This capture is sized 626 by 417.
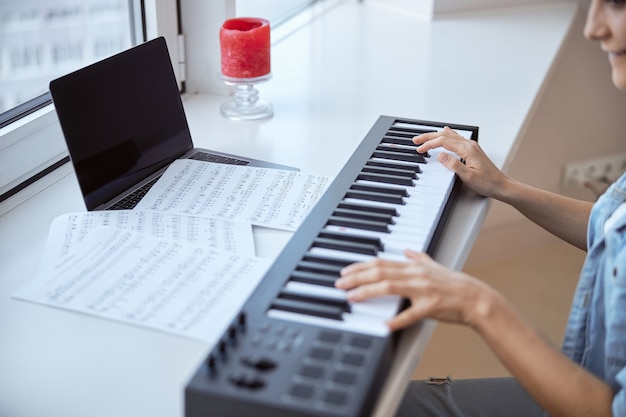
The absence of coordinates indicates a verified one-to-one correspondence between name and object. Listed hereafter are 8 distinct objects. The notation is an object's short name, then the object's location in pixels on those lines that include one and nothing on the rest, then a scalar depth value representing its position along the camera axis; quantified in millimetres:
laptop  1142
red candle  1499
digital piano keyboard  746
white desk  863
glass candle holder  1562
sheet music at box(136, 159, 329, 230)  1178
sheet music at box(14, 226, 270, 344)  939
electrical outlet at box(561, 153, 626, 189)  2707
